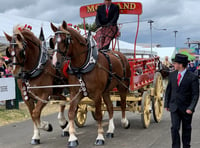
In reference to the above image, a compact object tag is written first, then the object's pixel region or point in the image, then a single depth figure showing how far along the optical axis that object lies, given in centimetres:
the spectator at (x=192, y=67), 1977
